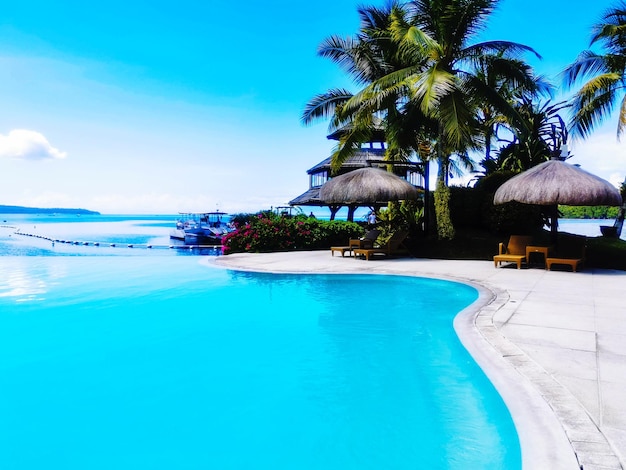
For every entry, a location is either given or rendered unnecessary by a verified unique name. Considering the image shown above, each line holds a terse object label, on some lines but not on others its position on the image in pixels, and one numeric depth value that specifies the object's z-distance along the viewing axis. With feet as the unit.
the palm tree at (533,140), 59.98
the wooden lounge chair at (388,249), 45.55
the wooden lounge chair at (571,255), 35.32
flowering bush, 53.62
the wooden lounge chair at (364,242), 47.42
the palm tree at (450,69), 41.60
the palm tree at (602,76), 51.78
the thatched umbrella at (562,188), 34.65
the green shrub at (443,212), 47.85
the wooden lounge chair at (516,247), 38.45
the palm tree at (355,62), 52.95
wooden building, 80.79
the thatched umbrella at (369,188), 46.26
